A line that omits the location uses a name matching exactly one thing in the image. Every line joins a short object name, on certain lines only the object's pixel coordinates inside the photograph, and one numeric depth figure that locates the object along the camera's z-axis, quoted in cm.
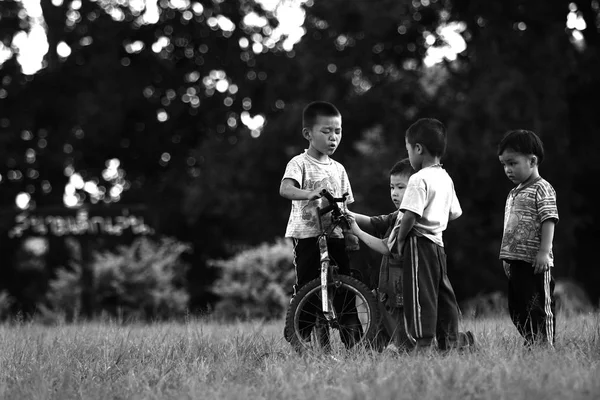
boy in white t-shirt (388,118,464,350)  1062
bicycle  1092
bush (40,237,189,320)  3381
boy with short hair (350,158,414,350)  1087
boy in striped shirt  1121
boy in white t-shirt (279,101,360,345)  1166
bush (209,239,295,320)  2806
